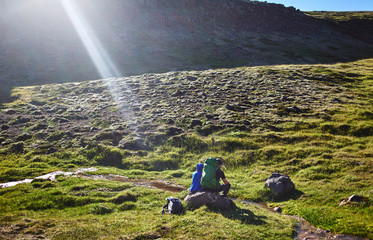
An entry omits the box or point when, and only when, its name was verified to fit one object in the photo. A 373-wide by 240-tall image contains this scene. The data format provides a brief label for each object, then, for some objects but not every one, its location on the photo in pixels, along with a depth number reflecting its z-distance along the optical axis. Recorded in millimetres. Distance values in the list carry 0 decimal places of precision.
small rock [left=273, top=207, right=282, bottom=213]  18422
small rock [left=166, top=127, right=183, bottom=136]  35956
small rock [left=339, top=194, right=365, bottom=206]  16788
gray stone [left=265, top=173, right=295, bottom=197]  20453
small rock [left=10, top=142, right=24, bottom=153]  31355
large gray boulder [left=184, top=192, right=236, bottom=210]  16594
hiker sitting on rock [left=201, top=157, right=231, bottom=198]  17016
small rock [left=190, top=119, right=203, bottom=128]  37938
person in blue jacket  18016
